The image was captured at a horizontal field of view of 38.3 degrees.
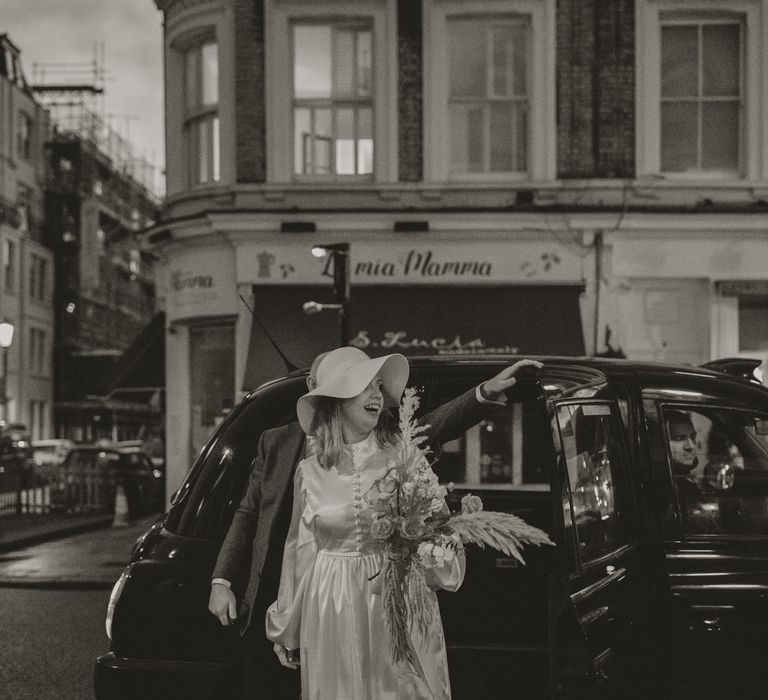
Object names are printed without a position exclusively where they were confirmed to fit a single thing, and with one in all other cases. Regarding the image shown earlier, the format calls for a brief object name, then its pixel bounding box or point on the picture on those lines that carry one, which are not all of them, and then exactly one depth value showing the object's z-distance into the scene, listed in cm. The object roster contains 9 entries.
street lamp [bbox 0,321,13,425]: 1798
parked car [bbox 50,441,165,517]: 2072
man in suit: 384
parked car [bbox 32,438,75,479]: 3803
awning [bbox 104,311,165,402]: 1828
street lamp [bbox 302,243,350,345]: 1272
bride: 362
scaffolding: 5875
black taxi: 386
